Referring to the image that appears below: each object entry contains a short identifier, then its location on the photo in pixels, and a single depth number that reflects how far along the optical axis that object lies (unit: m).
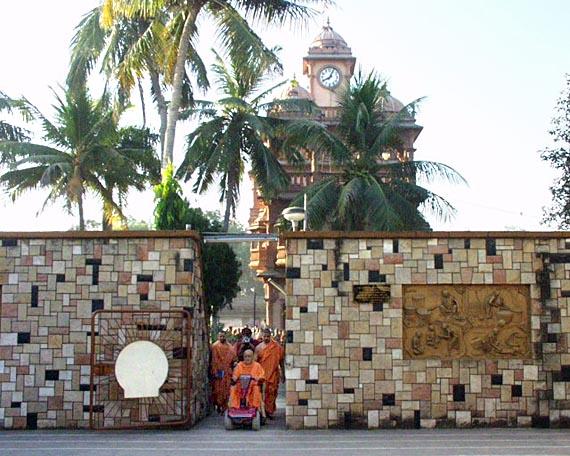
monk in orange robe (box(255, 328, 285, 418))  14.66
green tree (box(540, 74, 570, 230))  24.02
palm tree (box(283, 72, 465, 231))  23.75
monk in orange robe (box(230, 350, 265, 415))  12.88
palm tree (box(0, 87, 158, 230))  25.16
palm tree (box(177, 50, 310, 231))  26.09
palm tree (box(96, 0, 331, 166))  22.25
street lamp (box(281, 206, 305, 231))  15.70
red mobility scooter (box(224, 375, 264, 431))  12.66
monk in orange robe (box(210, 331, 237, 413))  15.40
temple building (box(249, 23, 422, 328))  30.42
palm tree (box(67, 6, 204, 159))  23.14
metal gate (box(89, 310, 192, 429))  12.59
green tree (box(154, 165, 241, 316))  19.12
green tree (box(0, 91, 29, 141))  25.91
